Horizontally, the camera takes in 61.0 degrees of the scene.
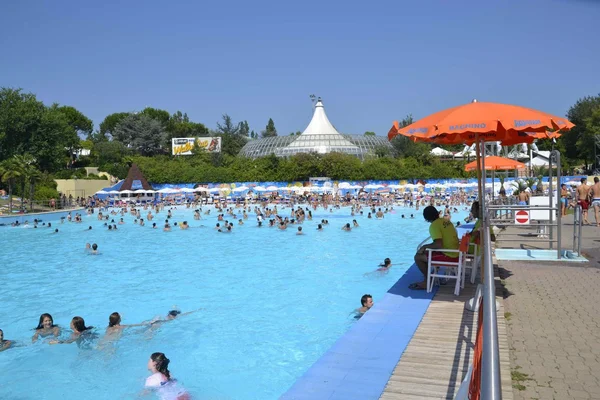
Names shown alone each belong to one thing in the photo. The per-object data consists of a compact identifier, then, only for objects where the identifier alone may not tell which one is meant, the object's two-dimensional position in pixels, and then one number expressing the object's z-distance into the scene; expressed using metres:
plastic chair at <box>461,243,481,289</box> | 5.96
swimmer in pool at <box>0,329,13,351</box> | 6.97
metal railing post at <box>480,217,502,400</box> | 1.20
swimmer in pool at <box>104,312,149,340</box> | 7.34
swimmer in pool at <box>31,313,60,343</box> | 7.45
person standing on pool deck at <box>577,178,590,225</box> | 13.81
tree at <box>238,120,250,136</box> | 84.43
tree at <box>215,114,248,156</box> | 69.31
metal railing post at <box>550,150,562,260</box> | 7.42
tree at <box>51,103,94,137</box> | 73.45
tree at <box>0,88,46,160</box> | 38.56
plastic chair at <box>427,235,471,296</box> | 5.58
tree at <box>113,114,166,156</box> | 66.12
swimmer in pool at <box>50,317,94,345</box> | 7.21
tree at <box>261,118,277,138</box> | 94.10
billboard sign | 61.03
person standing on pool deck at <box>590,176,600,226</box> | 13.72
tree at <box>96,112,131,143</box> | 81.25
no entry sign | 9.20
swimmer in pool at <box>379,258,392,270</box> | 11.27
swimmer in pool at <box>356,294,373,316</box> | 7.05
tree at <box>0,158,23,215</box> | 30.18
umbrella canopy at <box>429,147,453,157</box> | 52.88
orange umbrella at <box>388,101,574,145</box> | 4.88
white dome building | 56.47
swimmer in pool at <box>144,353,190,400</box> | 5.40
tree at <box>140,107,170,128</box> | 79.31
